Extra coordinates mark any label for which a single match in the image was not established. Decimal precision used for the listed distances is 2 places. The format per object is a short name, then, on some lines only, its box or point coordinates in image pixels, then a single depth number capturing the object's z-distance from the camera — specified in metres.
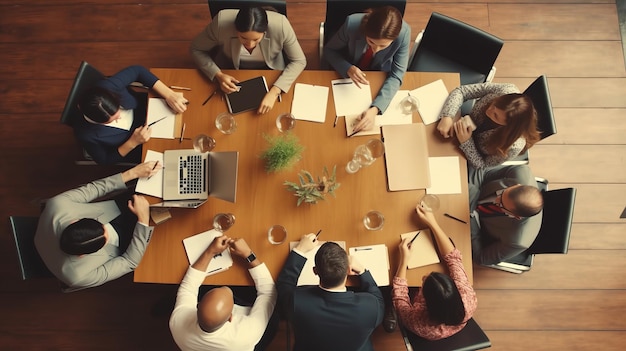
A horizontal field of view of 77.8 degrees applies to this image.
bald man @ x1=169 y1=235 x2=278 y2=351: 1.76
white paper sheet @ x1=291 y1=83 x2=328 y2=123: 2.16
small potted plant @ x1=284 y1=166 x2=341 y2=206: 1.98
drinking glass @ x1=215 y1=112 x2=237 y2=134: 2.13
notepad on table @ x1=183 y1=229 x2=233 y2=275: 2.00
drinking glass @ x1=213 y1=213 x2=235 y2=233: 2.02
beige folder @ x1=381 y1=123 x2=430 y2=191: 2.08
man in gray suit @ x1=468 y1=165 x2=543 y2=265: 1.92
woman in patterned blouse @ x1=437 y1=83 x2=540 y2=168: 1.99
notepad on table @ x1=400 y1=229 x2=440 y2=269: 2.01
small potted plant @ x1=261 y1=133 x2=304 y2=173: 1.99
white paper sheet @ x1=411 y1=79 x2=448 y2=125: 2.18
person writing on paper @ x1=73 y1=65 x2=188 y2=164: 1.98
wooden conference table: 2.01
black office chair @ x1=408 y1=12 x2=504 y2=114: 2.37
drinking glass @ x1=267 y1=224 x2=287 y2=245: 2.02
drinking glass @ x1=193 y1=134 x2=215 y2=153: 2.11
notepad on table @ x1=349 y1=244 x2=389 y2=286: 2.00
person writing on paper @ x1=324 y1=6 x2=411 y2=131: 2.03
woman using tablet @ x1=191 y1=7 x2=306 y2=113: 2.06
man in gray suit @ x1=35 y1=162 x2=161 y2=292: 1.82
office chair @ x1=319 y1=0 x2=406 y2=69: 2.29
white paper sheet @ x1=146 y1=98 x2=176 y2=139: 2.13
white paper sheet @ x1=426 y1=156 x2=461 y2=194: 2.08
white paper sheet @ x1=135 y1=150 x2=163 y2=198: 2.05
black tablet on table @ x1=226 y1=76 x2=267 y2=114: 2.16
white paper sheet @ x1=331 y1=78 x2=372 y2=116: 2.18
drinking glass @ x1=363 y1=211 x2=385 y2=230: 2.04
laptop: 2.04
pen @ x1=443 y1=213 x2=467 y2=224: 2.05
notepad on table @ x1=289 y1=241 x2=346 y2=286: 2.00
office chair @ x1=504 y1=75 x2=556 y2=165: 2.17
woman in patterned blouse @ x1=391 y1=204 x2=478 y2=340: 1.76
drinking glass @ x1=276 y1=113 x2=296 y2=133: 2.13
